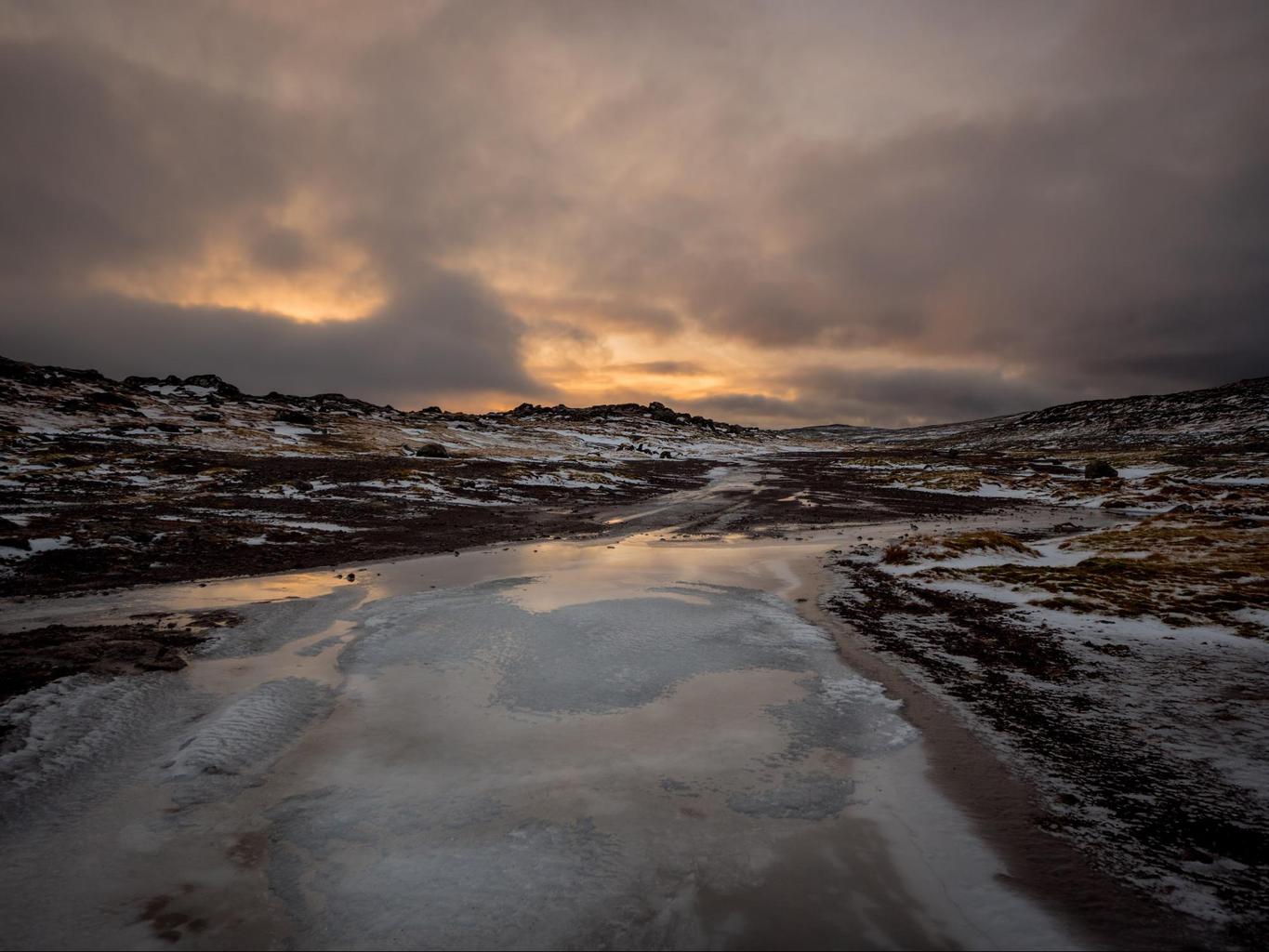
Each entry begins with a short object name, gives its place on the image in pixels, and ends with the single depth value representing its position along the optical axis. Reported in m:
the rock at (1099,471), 61.50
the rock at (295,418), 87.61
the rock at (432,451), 71.25
